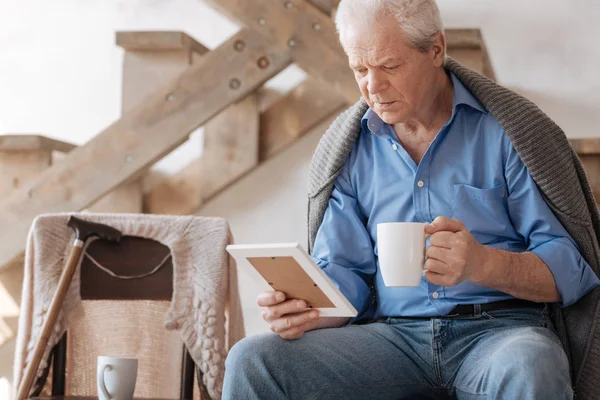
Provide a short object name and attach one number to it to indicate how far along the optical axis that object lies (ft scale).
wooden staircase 9.43
